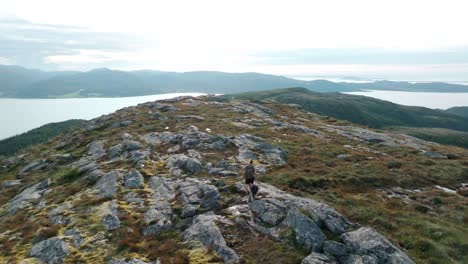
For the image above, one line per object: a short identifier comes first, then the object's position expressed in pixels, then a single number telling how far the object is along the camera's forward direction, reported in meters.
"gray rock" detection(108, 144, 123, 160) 44.01
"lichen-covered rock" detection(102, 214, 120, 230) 26.05
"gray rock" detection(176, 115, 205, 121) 65.39
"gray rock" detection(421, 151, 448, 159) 45.17
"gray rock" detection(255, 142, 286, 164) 40.25
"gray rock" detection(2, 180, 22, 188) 44.19
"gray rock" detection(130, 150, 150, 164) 39.87
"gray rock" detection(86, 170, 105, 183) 36.61
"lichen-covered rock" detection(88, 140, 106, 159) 46.72
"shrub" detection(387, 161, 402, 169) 38.98
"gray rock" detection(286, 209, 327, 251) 21.39
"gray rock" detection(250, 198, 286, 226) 24.33
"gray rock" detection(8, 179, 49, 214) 34.51
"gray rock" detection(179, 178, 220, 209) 27.45
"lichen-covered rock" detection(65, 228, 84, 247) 24.41
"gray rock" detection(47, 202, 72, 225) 28.15
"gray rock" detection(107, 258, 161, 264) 21.03
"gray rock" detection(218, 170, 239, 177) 34.43
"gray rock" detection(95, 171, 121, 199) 32.19
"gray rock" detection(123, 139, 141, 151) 45.48
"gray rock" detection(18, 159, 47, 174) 49.92
